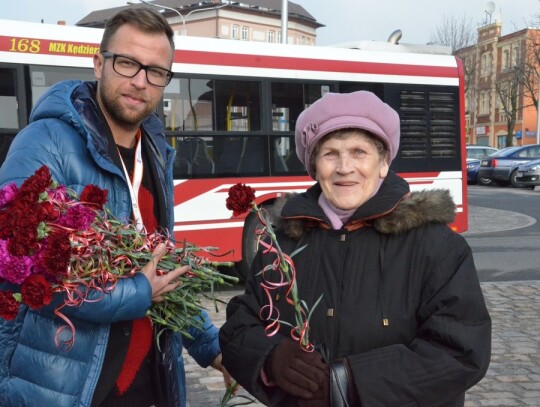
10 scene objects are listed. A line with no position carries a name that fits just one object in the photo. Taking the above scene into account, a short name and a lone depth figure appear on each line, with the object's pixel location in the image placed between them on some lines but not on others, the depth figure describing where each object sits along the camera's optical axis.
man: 2.21
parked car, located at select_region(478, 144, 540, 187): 28.12
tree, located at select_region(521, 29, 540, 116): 51.72
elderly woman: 2.03
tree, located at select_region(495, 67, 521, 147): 56.32
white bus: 8.47
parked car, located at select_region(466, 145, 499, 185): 31.24
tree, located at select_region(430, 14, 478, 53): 51.69
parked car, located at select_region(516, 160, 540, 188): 27.20
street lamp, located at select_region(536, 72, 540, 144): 46.84
